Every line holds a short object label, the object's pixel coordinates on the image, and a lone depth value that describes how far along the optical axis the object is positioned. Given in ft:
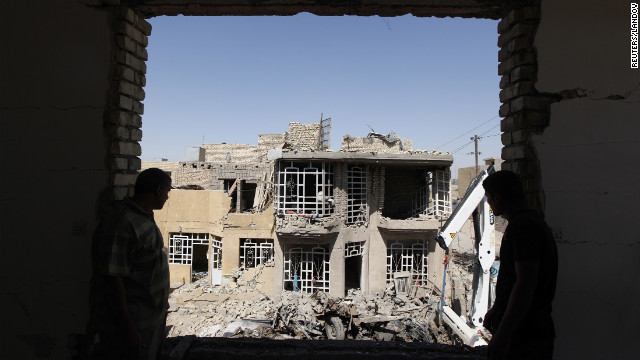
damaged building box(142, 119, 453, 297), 50.75
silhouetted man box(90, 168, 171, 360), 6.77
